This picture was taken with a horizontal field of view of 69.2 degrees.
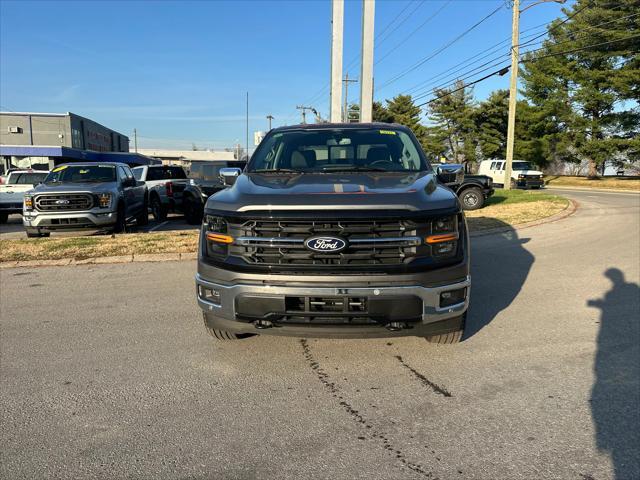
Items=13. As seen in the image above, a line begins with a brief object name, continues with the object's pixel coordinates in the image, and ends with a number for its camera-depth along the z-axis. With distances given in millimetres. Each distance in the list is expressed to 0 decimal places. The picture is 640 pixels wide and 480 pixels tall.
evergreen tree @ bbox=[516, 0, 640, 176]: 33281
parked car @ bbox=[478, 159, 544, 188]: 29583
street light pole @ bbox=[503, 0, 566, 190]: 22055
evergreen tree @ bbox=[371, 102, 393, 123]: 62438
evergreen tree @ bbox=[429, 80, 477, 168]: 51719
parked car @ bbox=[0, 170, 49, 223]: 14883
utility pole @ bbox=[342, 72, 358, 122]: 49312
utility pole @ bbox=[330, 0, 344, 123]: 14961
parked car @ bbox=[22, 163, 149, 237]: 9695
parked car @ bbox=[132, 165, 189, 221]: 14461
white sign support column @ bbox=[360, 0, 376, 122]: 14078
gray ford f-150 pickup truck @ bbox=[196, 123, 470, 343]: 3127
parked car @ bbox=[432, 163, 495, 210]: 15312
